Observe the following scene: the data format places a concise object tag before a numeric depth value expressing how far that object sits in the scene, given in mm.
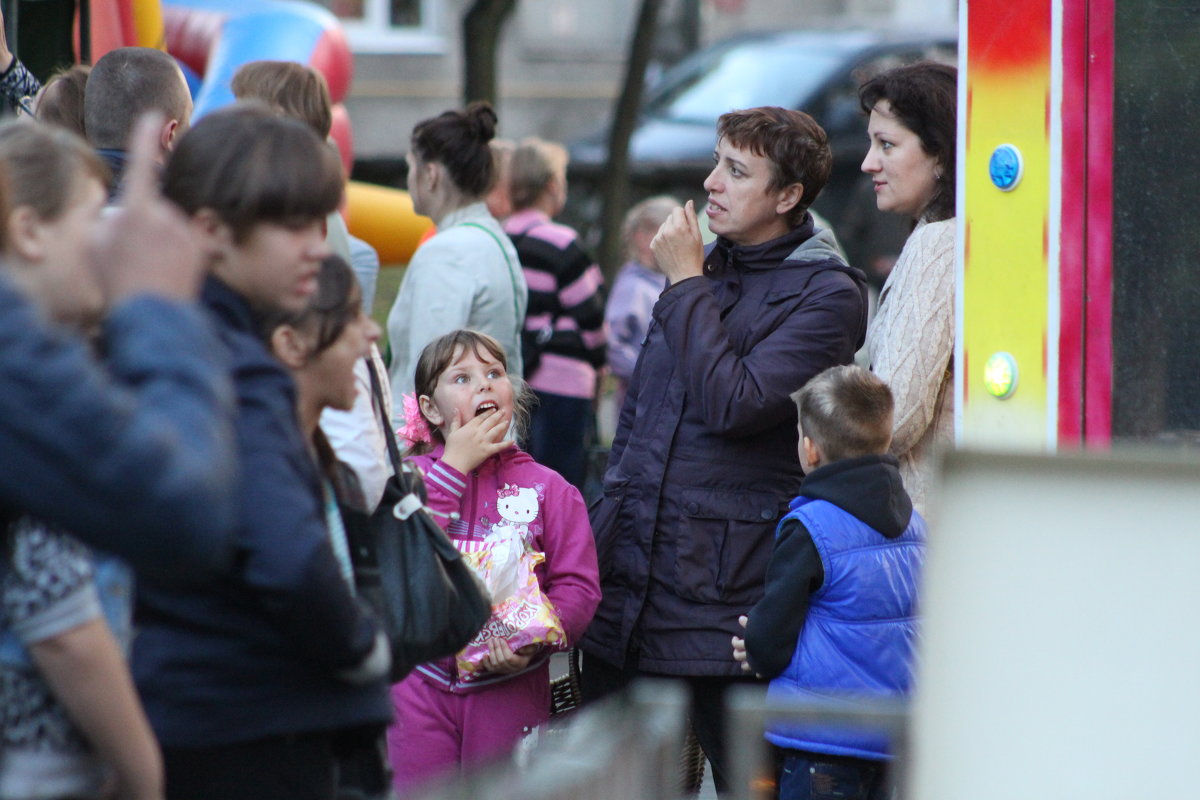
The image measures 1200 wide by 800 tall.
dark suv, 25312
